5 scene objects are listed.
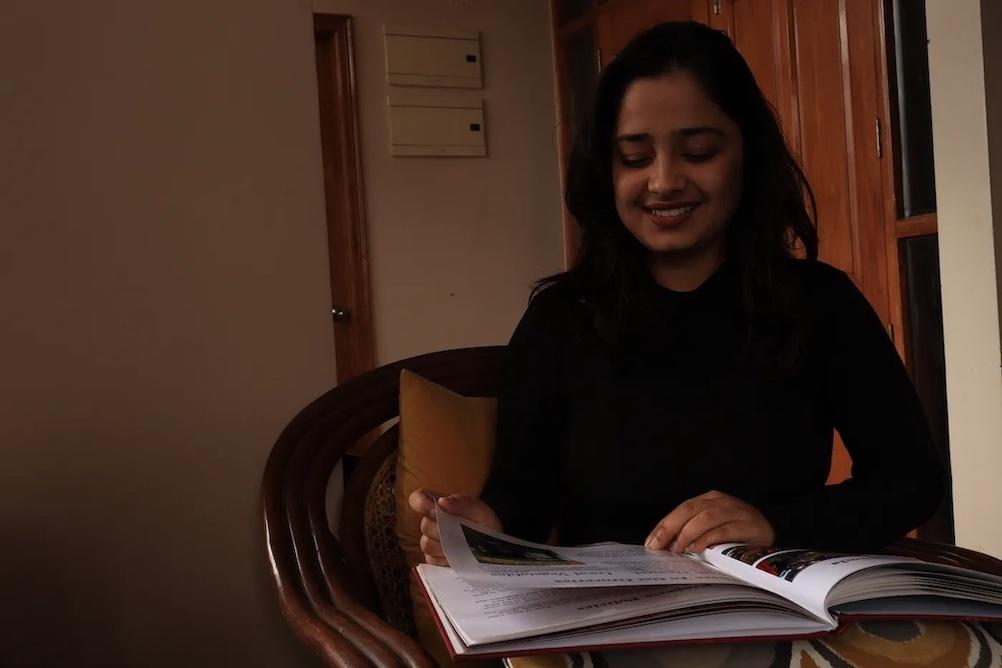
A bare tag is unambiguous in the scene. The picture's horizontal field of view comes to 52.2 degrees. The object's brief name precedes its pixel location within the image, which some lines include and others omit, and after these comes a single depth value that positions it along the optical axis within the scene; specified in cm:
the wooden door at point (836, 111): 261
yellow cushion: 118
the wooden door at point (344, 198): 414
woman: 115
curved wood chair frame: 86
